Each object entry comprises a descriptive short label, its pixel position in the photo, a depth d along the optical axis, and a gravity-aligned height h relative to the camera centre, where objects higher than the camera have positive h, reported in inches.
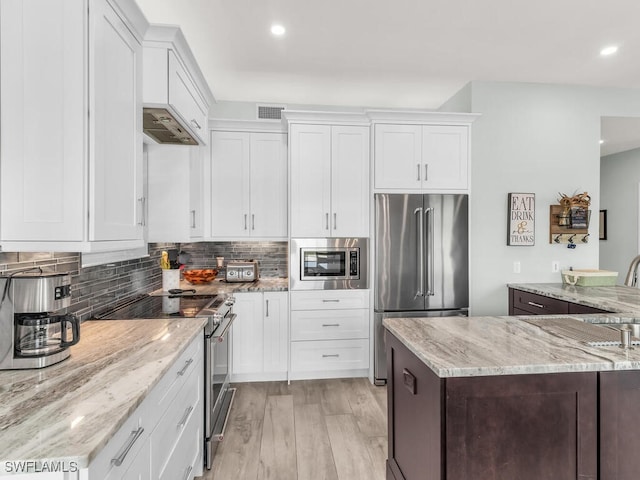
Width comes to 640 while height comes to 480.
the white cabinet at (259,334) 132.1 -35.0
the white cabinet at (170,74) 76.3 +37.0
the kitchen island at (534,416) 51.2 -25.5
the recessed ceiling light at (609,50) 115.2 +61.5
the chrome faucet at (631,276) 93.5 -9.4
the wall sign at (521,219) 141.0 +8.0
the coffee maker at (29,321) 50.9 -12.0
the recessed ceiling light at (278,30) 103.2 +60.6
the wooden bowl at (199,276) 138.8 -14.5
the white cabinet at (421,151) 132.2 +32.6
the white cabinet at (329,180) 132.3 +21.7
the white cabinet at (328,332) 133.5 -34.6
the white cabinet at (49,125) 50.9 +16.1
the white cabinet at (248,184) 141.3 +21.3
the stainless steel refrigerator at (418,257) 131.6 -6.5
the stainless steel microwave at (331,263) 133.3 -8.9
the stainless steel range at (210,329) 83.9 -22.8
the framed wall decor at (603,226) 221.3 +8.5
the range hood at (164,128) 82.0 +28.7
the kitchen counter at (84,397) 33.2 -19.2
